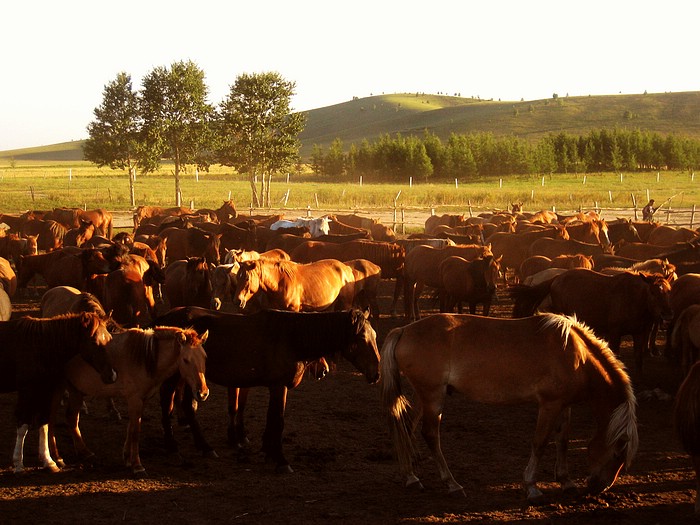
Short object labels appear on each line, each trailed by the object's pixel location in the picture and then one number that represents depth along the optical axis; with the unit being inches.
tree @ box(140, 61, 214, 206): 1872.5
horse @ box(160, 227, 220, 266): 812.0
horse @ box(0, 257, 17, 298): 602.5
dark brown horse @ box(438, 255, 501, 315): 602.2
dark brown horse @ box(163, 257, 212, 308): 526.3
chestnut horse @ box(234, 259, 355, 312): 470.0
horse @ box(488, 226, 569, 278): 818.8
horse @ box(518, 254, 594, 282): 635.5
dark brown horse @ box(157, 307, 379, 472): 314.0
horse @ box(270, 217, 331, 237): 1000.2
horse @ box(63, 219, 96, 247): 875.4
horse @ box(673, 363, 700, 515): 255.3
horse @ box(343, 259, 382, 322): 587.2
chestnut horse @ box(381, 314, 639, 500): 273.4
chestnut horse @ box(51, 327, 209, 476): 291.3
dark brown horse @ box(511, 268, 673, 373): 446.9
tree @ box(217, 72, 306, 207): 1920.5
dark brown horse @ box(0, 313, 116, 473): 290.7
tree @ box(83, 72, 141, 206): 1907.0
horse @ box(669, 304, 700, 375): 384.4
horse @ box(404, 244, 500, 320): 661.3
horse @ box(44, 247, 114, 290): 584.7
